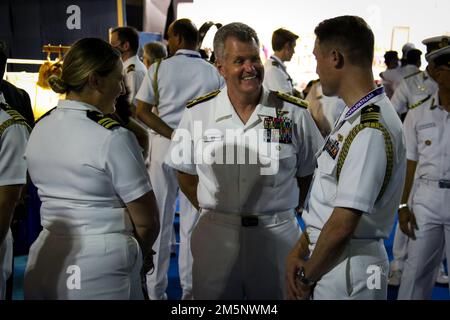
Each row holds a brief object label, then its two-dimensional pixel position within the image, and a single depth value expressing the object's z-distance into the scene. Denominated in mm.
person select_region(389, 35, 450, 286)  3203
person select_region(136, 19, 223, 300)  3873
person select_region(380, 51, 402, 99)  7413
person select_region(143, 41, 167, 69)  5387
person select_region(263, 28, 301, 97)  5043
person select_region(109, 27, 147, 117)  4684
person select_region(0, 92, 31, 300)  2023
